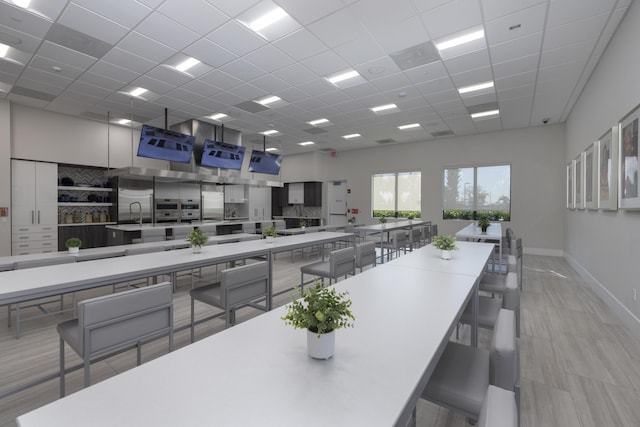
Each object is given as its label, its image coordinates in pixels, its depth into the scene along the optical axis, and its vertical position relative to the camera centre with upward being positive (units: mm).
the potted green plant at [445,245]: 2820 -344
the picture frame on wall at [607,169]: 3402 +524
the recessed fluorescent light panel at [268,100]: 5855 +2273
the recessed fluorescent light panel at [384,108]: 6279 +2272
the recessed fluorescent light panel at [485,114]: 6660 +2265
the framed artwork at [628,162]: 2846 +508
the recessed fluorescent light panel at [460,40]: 3725 +2274
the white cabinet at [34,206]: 6125 +74
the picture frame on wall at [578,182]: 5170 +545
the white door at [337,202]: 11305 +318
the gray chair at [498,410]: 667 -499
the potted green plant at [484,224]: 5320 -254
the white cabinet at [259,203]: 10836 +262
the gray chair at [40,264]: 2839 -550
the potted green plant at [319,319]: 1007 -390
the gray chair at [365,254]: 3451 -546
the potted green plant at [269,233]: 3906 -311
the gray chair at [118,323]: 1562 -666
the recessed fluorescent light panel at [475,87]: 5216 +2268
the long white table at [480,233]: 4595 -403
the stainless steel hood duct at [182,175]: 5664 +754
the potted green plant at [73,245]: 3416 -421
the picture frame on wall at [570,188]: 6140 +489
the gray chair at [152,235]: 5193 -458
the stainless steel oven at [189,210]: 8320 -7
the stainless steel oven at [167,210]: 7809 -7
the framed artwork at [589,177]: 4368 +532
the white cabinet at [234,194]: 10016 +567
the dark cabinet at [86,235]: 6696 -600
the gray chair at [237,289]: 2283 -687
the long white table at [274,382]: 730 -525
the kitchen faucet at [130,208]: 7406 +43
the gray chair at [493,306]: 1684 -751
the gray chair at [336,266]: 3135 -660
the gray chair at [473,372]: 1021 -768
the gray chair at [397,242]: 5363 -618
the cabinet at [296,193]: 11445 +685
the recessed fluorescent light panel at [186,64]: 4406 +2278
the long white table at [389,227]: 6104 -395
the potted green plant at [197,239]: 3086 -317
